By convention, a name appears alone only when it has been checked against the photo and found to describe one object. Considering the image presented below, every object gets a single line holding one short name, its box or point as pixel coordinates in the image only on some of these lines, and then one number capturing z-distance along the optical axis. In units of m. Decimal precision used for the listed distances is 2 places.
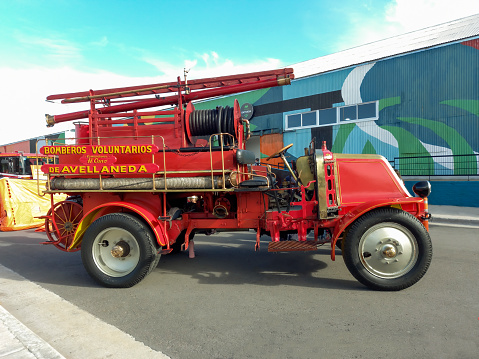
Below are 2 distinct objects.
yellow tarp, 9.02
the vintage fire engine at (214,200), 3.74
